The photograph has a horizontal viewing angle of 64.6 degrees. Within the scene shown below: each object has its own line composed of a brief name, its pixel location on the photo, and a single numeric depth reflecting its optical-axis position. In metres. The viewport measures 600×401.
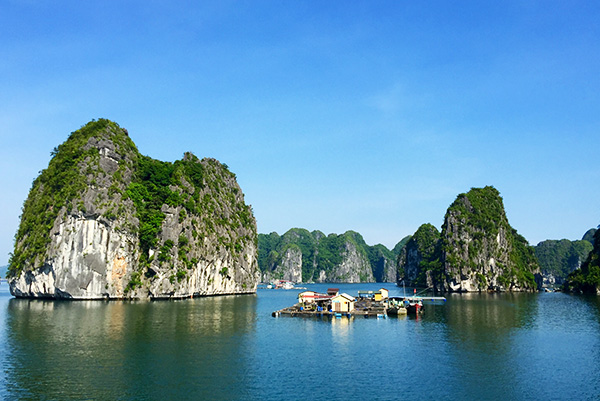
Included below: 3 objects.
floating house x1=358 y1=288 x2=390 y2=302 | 116.31
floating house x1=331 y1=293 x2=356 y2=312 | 88.88
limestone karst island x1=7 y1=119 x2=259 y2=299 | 102.25
